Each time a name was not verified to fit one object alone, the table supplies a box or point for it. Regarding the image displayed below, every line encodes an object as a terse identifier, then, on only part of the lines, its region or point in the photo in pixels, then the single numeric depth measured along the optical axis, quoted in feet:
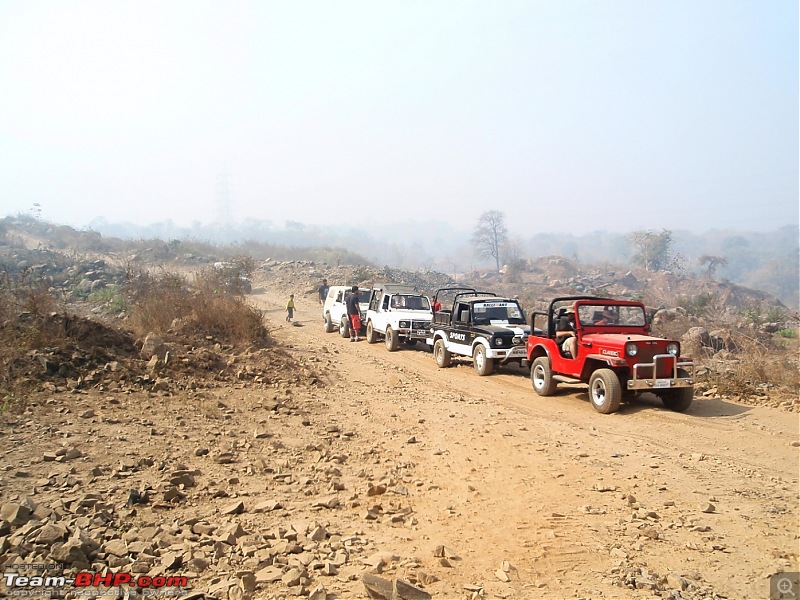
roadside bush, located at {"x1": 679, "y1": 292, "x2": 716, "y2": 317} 78.23
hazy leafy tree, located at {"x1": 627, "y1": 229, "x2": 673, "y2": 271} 178.70
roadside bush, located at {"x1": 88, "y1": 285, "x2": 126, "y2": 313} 60.54
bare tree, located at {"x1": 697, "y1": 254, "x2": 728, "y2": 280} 157.17
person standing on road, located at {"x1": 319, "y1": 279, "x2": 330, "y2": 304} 88.00
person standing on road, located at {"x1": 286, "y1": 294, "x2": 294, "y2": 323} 73.21
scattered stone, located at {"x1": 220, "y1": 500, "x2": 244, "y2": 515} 16.67
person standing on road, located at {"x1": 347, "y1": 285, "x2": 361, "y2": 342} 62.28
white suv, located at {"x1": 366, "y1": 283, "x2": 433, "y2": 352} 54.54
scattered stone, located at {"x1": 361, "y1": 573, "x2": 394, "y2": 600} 12.31
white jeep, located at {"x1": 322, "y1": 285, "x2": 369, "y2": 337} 65.00
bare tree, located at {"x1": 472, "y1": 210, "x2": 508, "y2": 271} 224.33
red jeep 29.58
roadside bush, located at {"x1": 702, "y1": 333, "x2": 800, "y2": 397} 33.76
